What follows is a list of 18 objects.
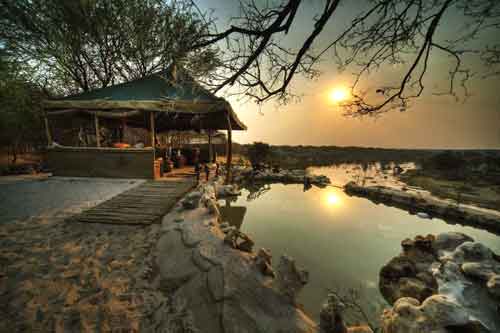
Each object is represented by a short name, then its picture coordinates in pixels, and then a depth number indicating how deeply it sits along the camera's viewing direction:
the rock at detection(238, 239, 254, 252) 2.70
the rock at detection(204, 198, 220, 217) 4.04
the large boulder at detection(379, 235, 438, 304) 3.09
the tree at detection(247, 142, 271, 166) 18.52
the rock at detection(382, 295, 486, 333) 1.50
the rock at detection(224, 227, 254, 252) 2.70
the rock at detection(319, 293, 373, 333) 1.56
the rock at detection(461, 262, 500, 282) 2.37
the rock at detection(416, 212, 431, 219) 7.34
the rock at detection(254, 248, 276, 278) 2.18
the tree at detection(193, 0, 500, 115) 2.04
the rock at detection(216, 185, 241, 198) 8.28
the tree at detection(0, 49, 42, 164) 7.87
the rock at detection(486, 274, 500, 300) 1.96
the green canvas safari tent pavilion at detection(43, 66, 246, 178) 6.66
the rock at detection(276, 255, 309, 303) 1.90
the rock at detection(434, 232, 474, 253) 4.03
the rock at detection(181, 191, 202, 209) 4.28
